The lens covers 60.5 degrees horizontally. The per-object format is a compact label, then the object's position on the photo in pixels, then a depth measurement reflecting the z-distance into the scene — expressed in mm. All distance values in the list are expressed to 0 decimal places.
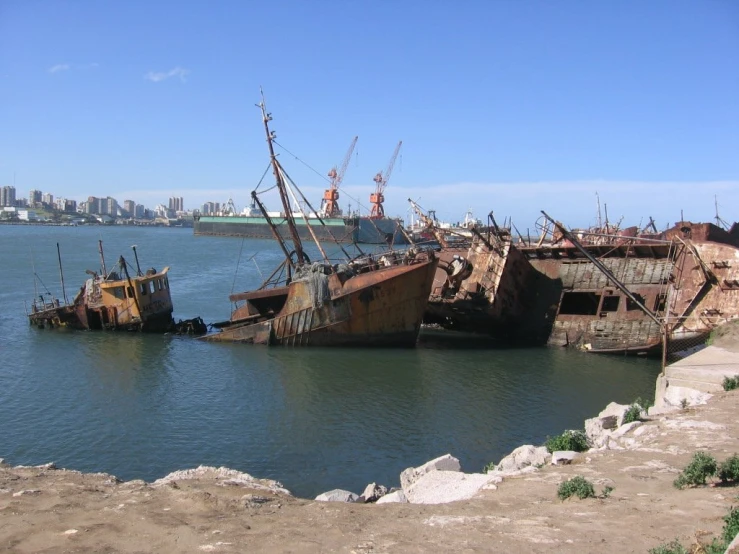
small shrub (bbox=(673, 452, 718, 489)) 7891
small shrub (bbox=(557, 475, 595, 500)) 7996
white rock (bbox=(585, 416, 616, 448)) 11344
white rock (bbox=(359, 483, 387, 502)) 9914
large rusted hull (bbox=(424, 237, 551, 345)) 26312
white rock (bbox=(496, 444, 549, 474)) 10648
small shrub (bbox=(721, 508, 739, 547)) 5686
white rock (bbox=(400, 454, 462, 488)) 10812
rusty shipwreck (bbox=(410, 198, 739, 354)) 23047
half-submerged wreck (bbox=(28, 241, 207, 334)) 27766
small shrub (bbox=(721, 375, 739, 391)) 13703
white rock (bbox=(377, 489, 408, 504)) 9176
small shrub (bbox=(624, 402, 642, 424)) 12594
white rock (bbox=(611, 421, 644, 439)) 11453
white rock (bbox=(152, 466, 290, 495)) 9781
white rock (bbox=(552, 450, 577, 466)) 10062
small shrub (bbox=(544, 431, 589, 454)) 11276
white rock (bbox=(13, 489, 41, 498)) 8578
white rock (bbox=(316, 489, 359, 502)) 9580
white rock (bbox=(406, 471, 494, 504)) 8898
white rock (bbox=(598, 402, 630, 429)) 12847
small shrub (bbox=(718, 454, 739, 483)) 7848
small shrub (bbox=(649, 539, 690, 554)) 5695
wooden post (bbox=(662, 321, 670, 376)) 15956
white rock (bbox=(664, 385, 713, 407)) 13281
